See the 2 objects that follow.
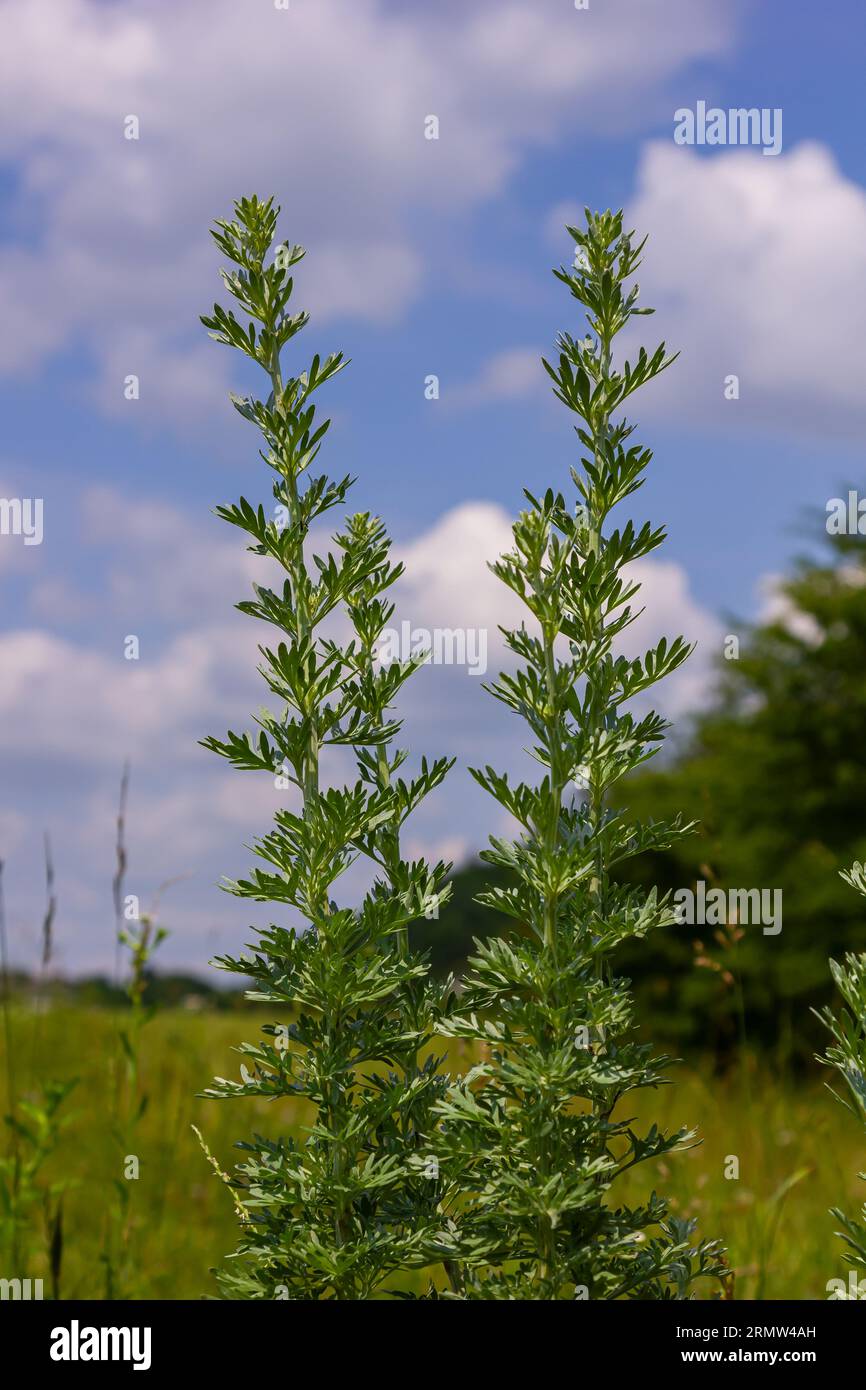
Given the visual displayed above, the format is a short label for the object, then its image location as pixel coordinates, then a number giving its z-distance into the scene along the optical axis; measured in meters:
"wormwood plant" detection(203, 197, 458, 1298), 2.28
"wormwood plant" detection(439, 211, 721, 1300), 2.20
